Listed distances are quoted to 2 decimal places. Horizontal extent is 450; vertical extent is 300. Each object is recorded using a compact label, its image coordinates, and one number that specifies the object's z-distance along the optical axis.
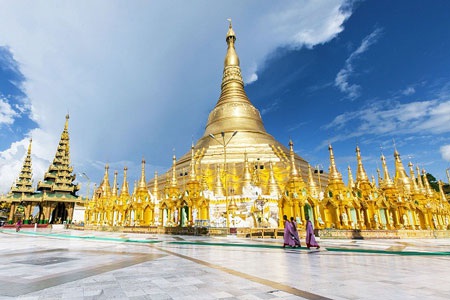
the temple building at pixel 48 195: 50.87
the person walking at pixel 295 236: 11.26
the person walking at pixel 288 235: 11.19
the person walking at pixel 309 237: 10.81
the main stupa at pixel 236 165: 24.52
